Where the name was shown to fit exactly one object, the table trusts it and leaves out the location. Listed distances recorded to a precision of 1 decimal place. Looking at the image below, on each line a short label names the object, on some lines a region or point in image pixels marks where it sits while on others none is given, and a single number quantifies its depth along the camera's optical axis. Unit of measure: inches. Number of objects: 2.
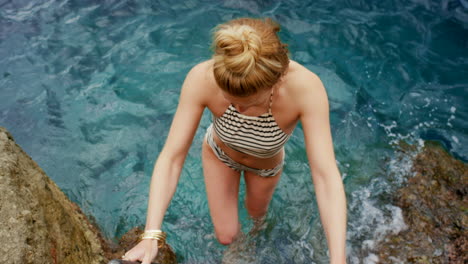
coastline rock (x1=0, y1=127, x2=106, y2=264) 93.6
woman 96.9
